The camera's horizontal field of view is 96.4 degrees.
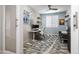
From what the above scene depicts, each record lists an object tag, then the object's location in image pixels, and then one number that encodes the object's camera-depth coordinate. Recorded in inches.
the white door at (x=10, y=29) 99.2
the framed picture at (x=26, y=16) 103.7
